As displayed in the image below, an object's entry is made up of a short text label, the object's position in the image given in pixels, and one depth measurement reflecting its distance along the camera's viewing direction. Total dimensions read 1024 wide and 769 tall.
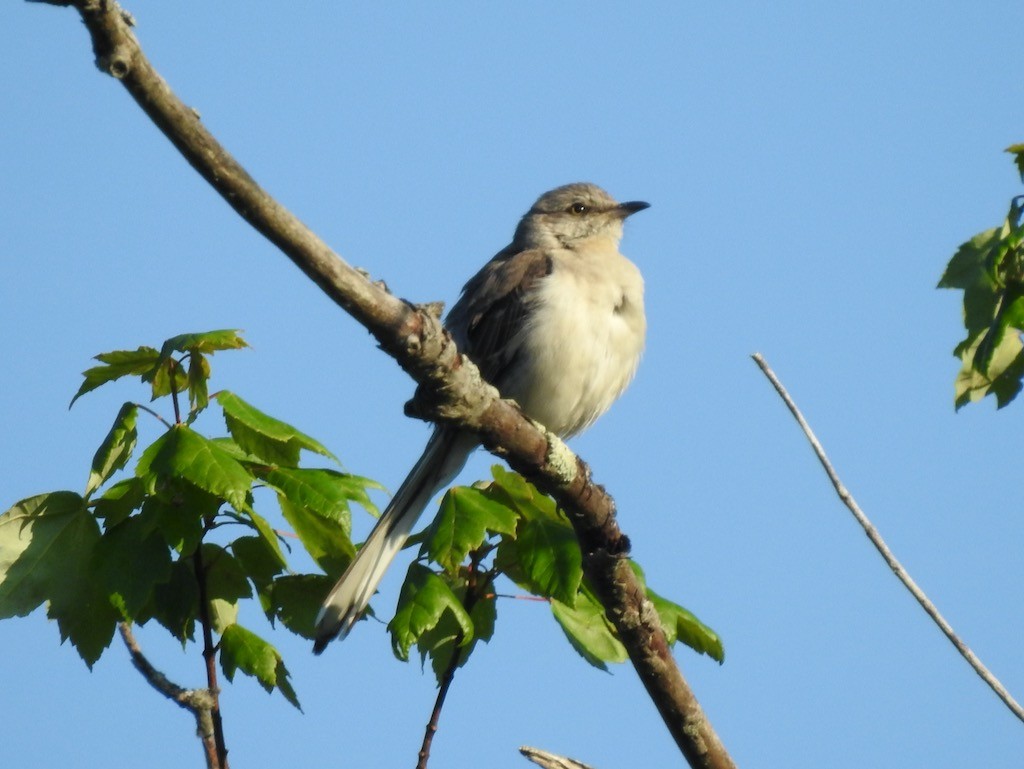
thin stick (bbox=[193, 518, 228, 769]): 8.58
